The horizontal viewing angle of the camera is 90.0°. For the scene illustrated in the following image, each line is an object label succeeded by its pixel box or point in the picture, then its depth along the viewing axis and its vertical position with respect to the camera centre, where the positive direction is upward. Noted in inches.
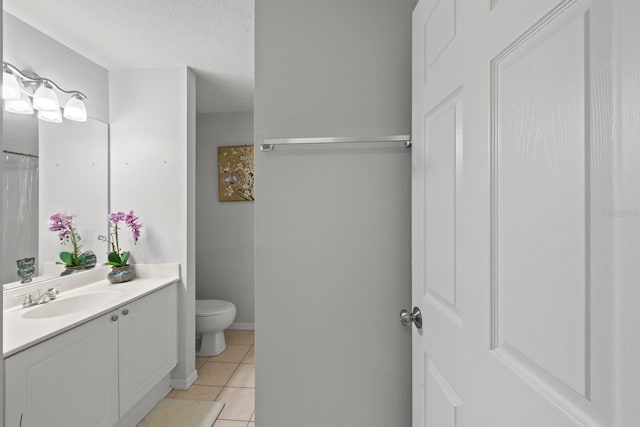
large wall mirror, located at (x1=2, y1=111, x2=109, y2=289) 73.4 +7.2
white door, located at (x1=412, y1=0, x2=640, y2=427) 14.4 +0.1
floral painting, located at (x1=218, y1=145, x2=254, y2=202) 148.0 +18.3
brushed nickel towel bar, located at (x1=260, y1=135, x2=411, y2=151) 47.0 +11.1
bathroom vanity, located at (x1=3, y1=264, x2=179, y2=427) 52.4 -28.2
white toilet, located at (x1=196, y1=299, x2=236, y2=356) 117.8 -41.2
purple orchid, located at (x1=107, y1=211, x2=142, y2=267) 93.9 -5.7
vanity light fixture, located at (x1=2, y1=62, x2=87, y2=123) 68.6 +27.1
